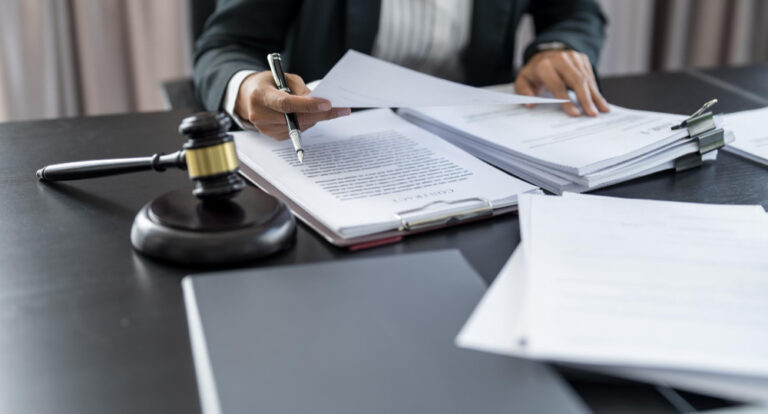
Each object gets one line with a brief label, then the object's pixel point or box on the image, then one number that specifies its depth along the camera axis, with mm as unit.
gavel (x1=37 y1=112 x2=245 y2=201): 616
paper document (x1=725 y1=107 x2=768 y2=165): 894
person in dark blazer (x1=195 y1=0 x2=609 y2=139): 1032
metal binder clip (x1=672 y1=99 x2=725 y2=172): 856
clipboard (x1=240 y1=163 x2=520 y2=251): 649
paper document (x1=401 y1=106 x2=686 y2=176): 808
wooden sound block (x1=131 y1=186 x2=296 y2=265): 592
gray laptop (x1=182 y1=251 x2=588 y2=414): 411
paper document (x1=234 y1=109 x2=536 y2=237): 683
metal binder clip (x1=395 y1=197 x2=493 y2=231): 667
